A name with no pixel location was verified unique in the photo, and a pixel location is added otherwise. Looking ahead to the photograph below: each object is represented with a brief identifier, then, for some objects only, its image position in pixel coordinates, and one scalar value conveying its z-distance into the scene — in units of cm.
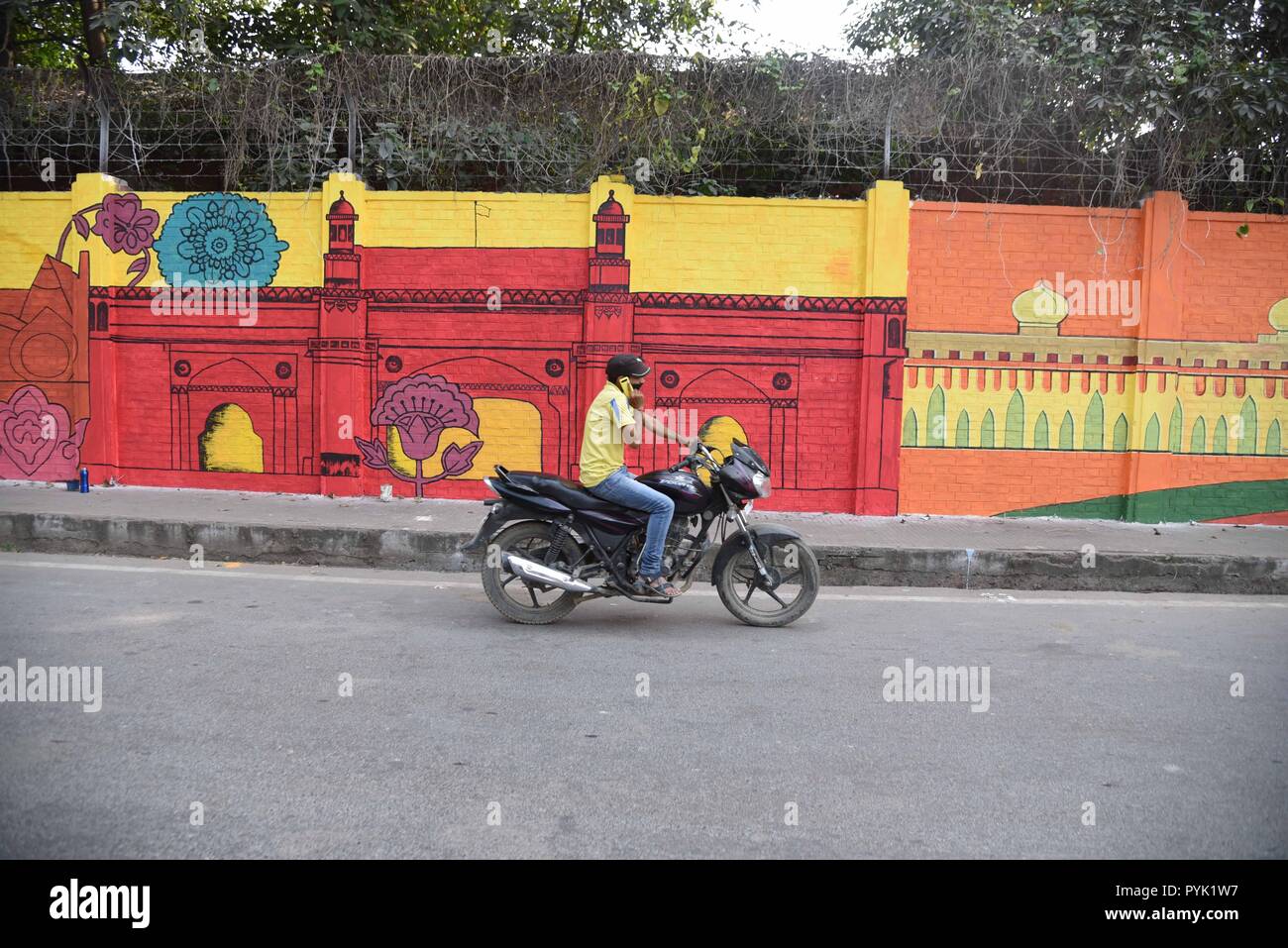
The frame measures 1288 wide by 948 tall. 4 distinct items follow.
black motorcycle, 623
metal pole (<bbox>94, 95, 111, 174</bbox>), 1097
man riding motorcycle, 612
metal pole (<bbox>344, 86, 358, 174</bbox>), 1066
